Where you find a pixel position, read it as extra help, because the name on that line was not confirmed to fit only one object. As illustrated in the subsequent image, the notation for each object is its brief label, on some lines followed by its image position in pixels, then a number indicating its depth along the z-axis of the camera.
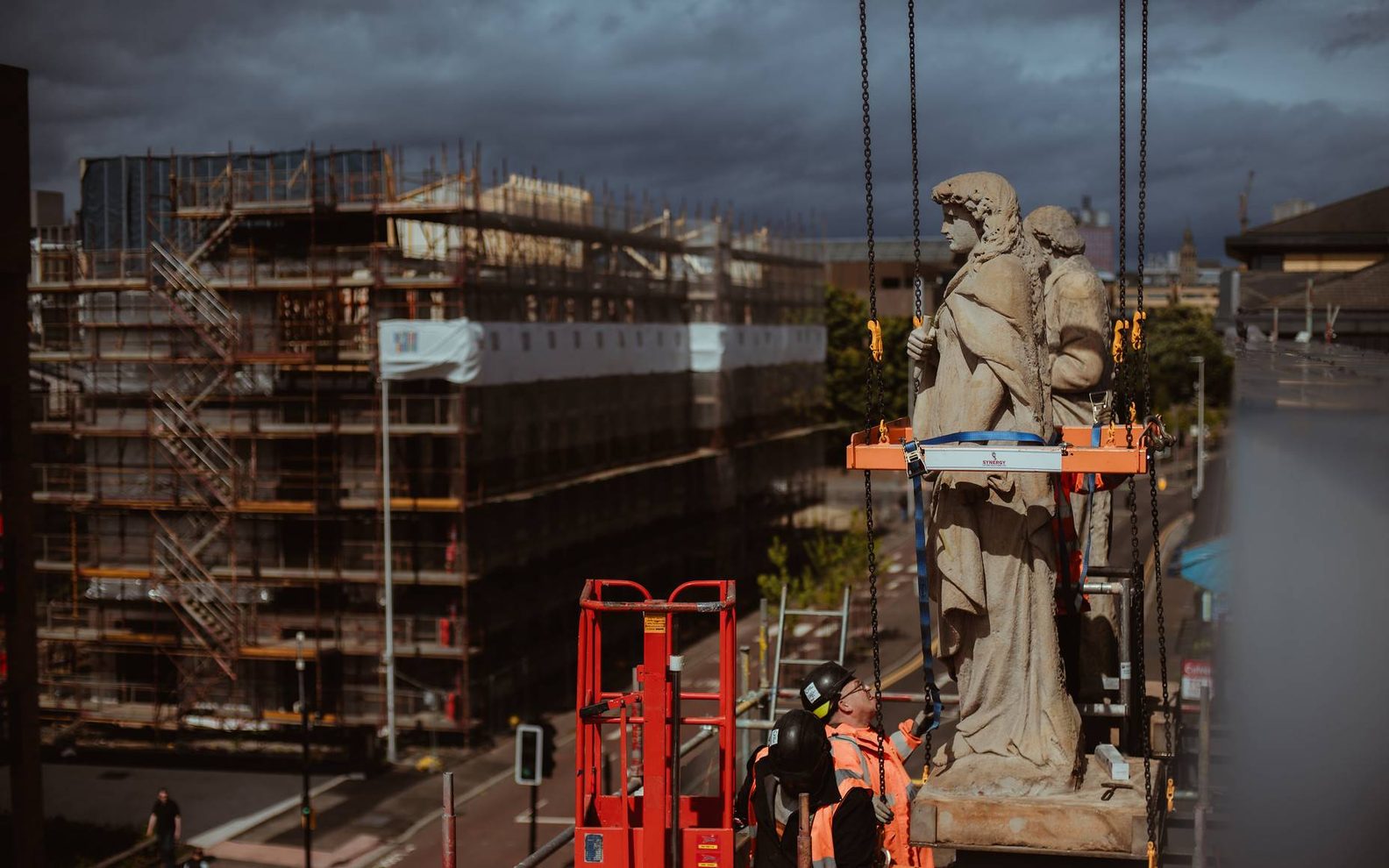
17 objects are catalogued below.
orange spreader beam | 8.05
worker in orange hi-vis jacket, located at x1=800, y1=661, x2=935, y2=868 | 7.28
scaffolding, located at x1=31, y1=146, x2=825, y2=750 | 39.56
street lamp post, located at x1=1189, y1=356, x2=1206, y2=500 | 64.59
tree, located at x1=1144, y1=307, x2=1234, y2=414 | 91.44
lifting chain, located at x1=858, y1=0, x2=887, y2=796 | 7.73
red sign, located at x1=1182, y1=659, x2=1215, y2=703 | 10.25
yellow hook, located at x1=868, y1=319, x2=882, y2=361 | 8.69
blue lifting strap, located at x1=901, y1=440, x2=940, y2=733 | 8.38
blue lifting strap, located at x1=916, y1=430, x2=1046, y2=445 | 8.28
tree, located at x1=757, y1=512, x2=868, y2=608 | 47.00
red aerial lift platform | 8.75
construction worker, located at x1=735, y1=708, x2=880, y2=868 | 6.36
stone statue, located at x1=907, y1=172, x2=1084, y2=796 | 8.42
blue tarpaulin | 16.73
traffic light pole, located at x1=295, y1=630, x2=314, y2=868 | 29.02
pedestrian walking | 28.98
